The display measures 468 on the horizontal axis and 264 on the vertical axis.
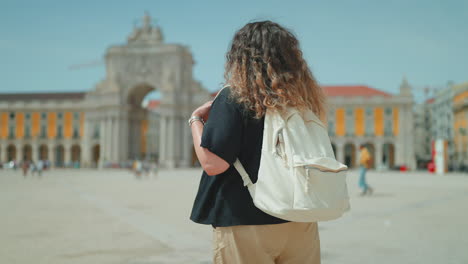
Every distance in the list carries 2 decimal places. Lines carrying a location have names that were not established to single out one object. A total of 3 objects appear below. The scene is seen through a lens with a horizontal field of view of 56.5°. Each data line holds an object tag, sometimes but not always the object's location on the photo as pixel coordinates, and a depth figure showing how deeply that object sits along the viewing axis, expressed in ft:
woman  6.31
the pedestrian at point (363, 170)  42.14
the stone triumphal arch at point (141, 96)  176.04
